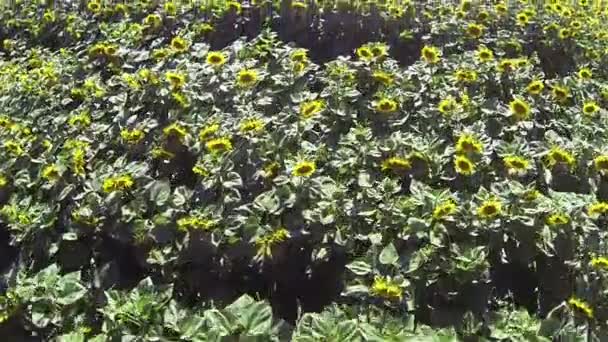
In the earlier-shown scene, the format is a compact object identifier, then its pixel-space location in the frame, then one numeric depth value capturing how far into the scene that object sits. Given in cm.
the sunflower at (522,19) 362
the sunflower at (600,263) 204
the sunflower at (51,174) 252
